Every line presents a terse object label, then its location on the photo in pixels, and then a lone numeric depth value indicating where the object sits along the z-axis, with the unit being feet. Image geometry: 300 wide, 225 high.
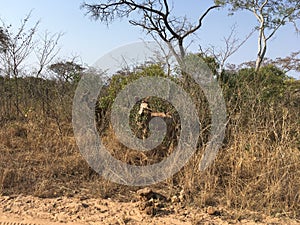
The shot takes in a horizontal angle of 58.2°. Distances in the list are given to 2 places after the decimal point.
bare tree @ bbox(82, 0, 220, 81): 29.53
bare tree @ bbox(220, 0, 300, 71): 33.24
